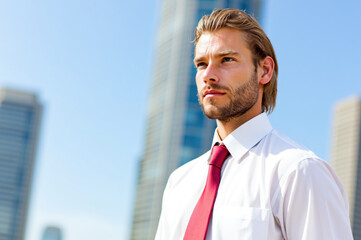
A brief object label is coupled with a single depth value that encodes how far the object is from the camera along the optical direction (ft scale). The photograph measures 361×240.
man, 6.91
